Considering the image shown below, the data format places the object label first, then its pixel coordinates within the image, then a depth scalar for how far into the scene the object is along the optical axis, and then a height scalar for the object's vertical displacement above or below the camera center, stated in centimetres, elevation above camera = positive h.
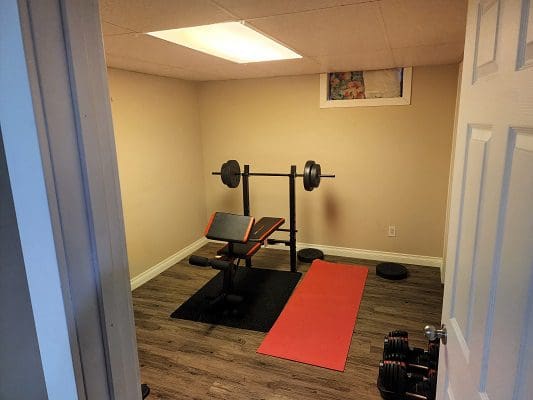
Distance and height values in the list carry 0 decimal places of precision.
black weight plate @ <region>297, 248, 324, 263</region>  398 -136
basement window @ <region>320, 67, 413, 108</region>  355 +50
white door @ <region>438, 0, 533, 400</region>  61 -17
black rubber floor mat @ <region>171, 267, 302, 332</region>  286 -146
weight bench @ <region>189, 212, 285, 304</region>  293 -97
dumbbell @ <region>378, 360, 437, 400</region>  189 -137
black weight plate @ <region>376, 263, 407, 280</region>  354 -140
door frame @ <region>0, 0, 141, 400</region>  50 -7
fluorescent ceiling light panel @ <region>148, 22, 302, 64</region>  232 +74
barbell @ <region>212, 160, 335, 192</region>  346 -39
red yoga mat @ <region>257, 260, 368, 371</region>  243 -147
